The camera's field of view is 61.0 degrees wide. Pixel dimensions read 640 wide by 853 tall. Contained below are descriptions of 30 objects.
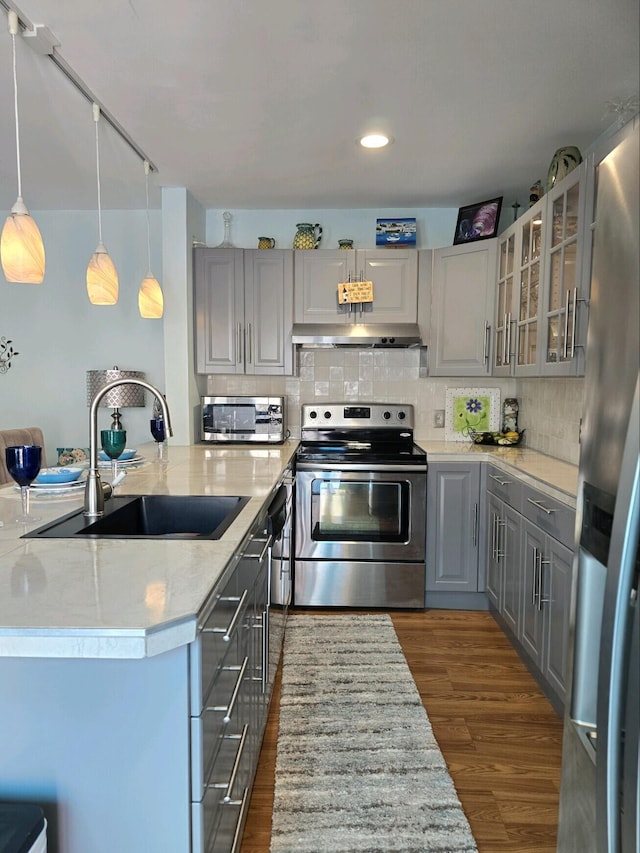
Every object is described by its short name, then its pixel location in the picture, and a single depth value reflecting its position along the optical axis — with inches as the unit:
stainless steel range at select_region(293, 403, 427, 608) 120.9
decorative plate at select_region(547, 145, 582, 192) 93.2
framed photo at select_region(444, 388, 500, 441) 144.0
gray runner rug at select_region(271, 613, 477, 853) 60.9
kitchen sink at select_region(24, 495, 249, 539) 71.8
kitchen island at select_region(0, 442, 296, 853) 36.6
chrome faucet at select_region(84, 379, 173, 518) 60.1
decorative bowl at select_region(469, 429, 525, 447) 134.0
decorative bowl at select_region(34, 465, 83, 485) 77.8
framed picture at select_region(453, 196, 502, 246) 125.9
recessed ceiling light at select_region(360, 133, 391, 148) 97.8
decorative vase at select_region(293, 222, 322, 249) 134.5
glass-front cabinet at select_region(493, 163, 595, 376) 83.6
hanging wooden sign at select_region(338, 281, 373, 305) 131.2
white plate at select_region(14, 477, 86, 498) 74.2
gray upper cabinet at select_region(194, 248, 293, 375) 133.0
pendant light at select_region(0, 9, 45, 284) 63.5
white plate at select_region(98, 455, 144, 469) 95.4
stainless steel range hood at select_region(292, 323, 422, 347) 129.8
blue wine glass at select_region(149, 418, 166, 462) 104.4
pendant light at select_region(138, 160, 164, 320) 101.7
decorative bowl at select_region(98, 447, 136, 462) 98.5
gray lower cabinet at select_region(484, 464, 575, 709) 79.7
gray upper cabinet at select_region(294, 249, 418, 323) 132.2
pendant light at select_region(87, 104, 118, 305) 84.0
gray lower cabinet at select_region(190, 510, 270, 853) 37.7
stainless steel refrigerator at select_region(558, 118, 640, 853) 27.6
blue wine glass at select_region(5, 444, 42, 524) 58.2
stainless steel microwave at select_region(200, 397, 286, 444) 135.1
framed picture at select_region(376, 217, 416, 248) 135.5
